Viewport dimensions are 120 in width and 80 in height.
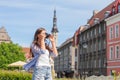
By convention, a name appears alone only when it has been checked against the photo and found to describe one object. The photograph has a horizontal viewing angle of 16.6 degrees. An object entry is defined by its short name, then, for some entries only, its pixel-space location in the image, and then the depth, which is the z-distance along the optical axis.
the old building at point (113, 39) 55.62
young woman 9.12
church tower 158.25
